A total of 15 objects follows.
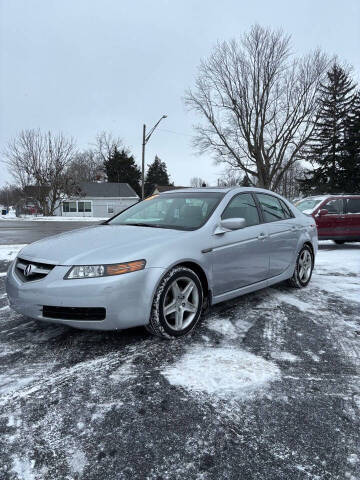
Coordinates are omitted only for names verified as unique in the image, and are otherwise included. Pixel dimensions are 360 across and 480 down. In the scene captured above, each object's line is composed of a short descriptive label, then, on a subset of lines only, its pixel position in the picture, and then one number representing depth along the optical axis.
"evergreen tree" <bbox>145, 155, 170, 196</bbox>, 77.12
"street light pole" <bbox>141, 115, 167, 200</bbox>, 23.05
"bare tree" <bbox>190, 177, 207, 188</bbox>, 103.90
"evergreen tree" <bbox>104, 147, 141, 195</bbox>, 61.06
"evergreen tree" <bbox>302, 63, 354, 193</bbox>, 35.66
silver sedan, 2.83
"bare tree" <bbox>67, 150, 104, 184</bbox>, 63.38
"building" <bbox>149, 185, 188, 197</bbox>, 63.51
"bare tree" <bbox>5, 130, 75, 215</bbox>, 34.25
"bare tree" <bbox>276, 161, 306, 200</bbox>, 62.44
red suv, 10.25
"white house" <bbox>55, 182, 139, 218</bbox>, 43.97
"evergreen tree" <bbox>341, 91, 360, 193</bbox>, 35.00
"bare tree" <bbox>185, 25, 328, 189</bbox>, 25.80
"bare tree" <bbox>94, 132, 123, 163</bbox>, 67.50
